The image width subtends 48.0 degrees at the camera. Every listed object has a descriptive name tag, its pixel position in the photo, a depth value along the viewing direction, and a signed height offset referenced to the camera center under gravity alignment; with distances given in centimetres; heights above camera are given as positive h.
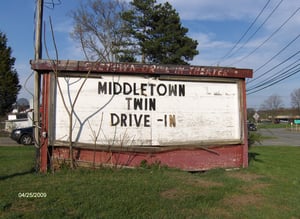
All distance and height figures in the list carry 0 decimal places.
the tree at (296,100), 10560 +636
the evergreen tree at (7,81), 3356 +422
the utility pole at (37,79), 876 +119
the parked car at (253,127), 4900 -88
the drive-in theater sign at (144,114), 866 +22
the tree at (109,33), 3462 +974
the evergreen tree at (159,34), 3409 +918
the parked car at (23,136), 2070 -78
